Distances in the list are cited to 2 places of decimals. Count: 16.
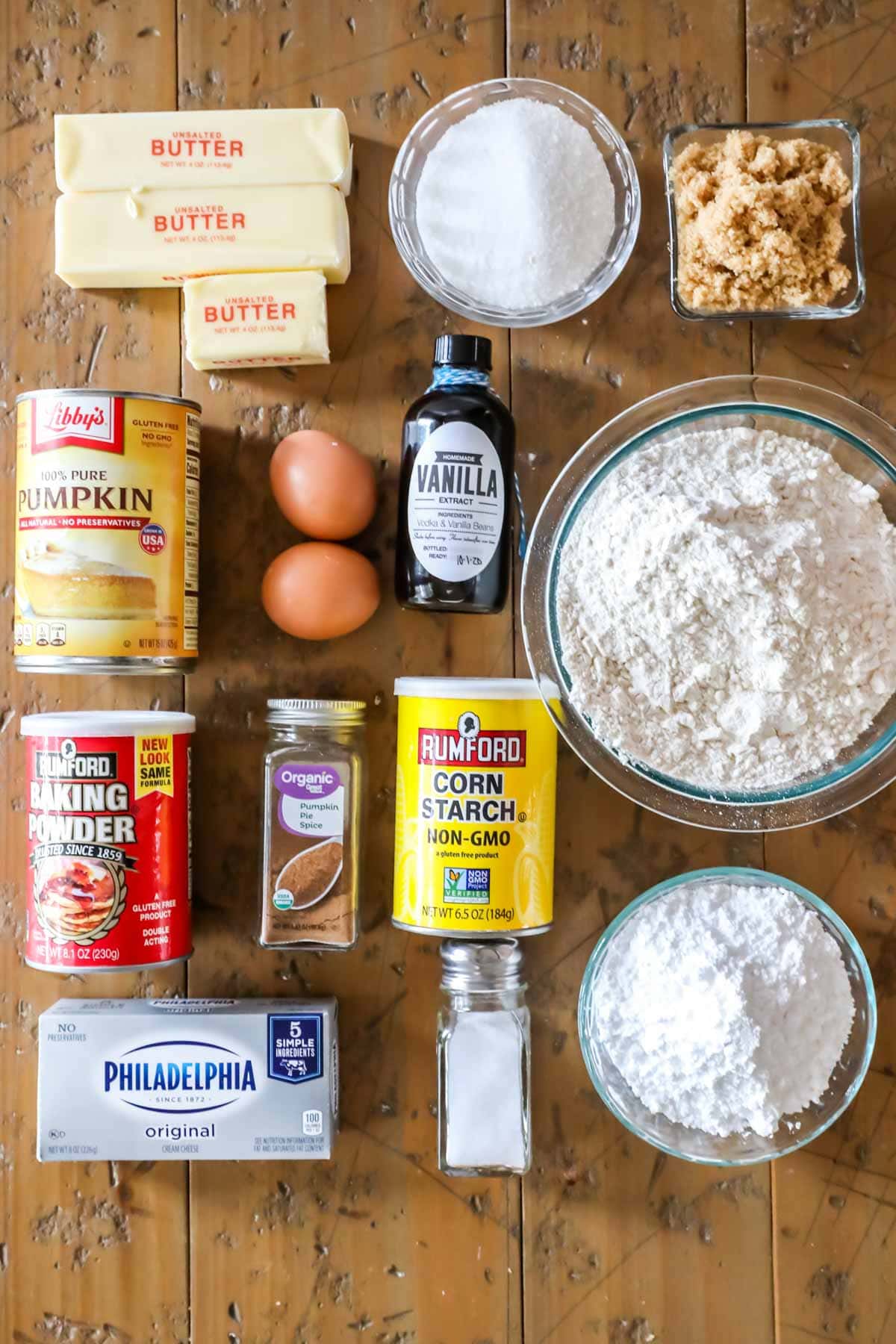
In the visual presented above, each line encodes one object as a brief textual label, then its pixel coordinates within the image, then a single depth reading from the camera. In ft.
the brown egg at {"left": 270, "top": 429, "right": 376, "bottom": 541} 2.94
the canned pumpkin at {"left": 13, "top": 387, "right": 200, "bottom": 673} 2.75
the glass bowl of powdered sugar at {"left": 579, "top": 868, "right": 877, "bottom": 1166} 2.76
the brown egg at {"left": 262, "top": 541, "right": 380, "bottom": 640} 2.93
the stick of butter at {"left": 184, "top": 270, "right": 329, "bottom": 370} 3.02
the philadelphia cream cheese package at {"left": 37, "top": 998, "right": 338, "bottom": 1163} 2.89
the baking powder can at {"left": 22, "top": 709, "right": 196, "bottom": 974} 2.77
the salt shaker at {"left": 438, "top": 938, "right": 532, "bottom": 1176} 2.95
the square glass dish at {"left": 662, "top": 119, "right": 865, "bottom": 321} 2.98
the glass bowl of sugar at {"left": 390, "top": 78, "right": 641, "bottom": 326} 2.97
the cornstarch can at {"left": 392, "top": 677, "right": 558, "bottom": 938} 2.80
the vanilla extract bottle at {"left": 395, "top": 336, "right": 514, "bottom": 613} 2.89
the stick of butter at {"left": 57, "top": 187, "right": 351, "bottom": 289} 3.03
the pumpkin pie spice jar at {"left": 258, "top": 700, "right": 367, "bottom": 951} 2.89
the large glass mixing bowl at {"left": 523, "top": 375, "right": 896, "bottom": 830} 2.79
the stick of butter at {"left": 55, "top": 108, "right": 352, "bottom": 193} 3.03
